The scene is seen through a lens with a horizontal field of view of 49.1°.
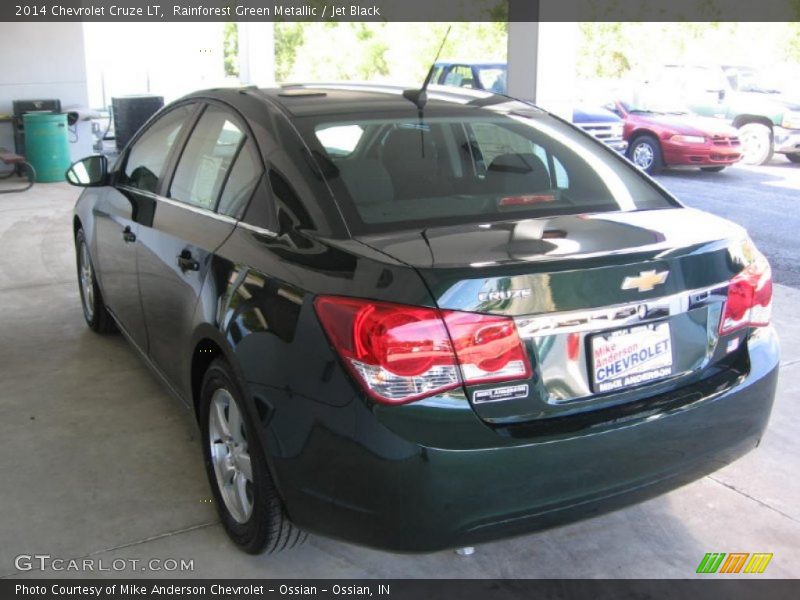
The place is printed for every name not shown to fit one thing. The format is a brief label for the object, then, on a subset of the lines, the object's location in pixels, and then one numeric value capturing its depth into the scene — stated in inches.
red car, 488.7
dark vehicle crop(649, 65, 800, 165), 521.0
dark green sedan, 88.7
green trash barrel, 477.1
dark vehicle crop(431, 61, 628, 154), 488.7
